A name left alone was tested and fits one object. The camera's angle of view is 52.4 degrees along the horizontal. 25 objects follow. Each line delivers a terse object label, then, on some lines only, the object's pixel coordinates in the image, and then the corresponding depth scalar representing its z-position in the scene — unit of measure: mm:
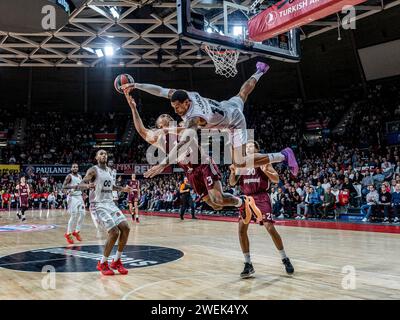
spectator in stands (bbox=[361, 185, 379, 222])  12648
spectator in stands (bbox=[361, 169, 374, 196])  13338
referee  15516
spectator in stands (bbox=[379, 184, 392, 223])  12219
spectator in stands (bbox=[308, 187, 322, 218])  14305
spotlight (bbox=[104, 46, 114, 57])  22578
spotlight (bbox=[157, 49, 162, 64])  22984
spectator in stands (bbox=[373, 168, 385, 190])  13573
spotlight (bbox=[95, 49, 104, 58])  22938
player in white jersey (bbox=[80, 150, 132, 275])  5656
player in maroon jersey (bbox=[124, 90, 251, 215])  4840
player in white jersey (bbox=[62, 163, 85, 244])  9055
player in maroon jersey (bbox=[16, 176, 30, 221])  16075
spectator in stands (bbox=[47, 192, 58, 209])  25872
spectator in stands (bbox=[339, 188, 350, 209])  13688
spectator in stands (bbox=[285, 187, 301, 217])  15091
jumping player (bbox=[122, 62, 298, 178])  4480
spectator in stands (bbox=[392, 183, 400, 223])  11969
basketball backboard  8180
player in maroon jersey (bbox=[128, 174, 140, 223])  14309
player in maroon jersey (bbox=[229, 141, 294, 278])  5336
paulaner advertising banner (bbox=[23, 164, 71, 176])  28484
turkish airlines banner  7293
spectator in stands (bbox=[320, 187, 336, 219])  13888
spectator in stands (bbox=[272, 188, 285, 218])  15617
